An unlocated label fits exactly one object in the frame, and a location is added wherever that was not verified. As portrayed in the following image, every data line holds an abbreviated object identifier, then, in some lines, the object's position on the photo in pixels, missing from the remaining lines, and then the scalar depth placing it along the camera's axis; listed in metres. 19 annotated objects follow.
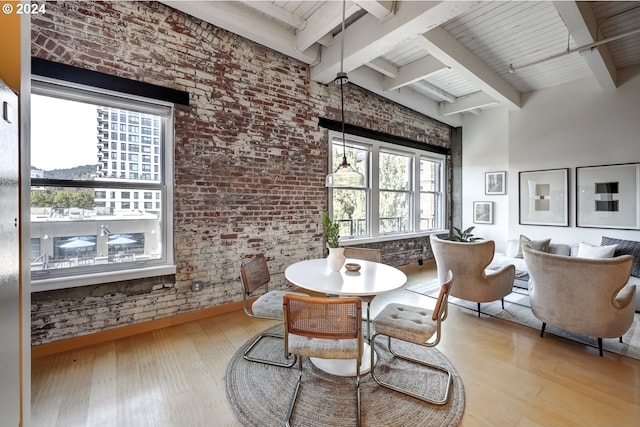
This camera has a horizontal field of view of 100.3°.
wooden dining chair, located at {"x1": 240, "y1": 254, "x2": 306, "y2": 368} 2.31
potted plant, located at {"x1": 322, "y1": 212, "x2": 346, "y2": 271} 2.44
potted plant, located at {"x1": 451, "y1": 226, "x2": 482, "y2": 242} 5.61
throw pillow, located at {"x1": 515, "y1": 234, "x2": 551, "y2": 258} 4.56
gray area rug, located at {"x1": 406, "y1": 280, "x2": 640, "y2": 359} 2.65
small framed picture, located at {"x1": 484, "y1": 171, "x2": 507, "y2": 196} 5.77
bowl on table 2.48
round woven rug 1.76
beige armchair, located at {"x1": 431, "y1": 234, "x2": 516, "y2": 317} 3.12
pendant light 2.74
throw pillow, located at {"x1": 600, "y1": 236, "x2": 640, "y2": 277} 3.70
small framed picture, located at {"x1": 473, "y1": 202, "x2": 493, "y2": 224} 6.04
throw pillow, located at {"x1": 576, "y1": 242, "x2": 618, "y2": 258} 3.72
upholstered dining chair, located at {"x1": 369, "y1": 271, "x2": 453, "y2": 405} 1.92
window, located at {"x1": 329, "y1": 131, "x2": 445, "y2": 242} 4.76
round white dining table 2.00
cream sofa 4.41
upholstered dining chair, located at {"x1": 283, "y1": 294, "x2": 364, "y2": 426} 1.63
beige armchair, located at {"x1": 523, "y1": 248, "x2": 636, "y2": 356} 2.32
